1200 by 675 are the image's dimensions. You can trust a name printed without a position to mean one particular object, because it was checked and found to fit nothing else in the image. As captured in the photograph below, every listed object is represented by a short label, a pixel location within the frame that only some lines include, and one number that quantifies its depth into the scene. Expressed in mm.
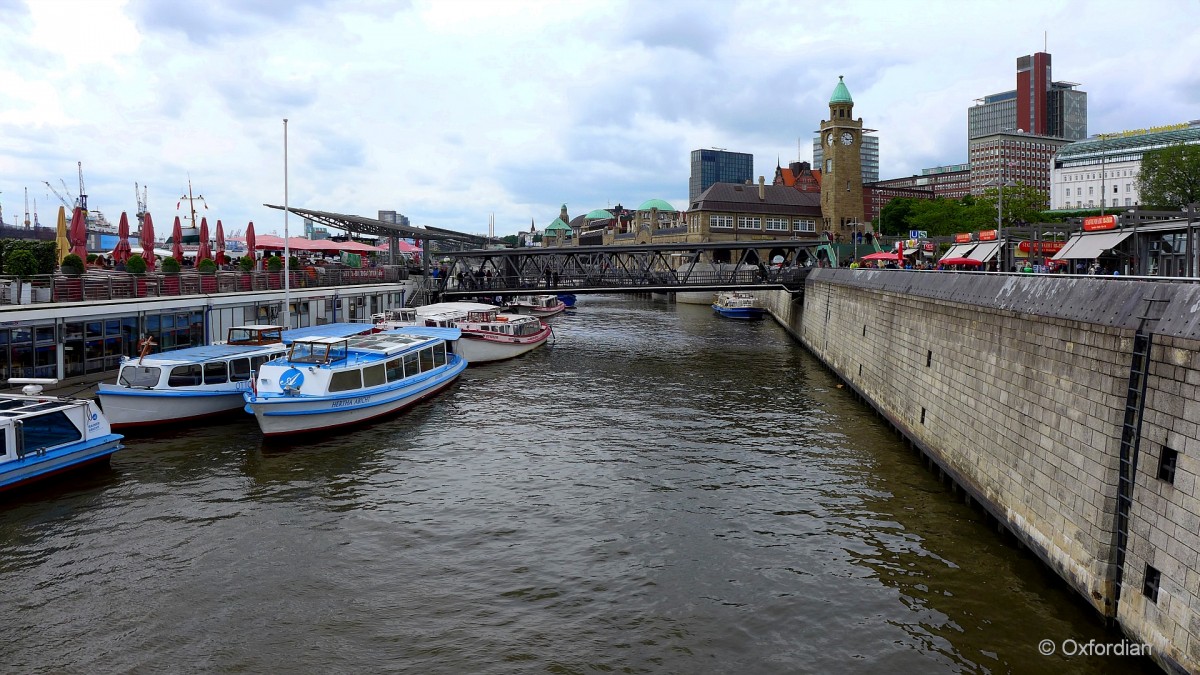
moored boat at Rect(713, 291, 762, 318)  96125
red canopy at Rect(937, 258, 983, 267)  43312
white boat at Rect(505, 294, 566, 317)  101250
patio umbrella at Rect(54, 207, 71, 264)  40875
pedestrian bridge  67625
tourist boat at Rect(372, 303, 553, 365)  55250
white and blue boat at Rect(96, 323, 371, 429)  30188
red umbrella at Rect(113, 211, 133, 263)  44625
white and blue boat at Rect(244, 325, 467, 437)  30016
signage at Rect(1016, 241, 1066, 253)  42469
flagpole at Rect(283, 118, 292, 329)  46156
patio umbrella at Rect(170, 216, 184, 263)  48219
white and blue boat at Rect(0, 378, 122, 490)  22516
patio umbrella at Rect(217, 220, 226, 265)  53050
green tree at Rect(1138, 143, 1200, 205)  93750
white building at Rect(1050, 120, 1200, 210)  184500
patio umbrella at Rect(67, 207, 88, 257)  38750
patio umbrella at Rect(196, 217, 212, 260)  49678
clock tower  135000
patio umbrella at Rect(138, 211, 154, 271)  46344
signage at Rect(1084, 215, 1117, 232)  33875
